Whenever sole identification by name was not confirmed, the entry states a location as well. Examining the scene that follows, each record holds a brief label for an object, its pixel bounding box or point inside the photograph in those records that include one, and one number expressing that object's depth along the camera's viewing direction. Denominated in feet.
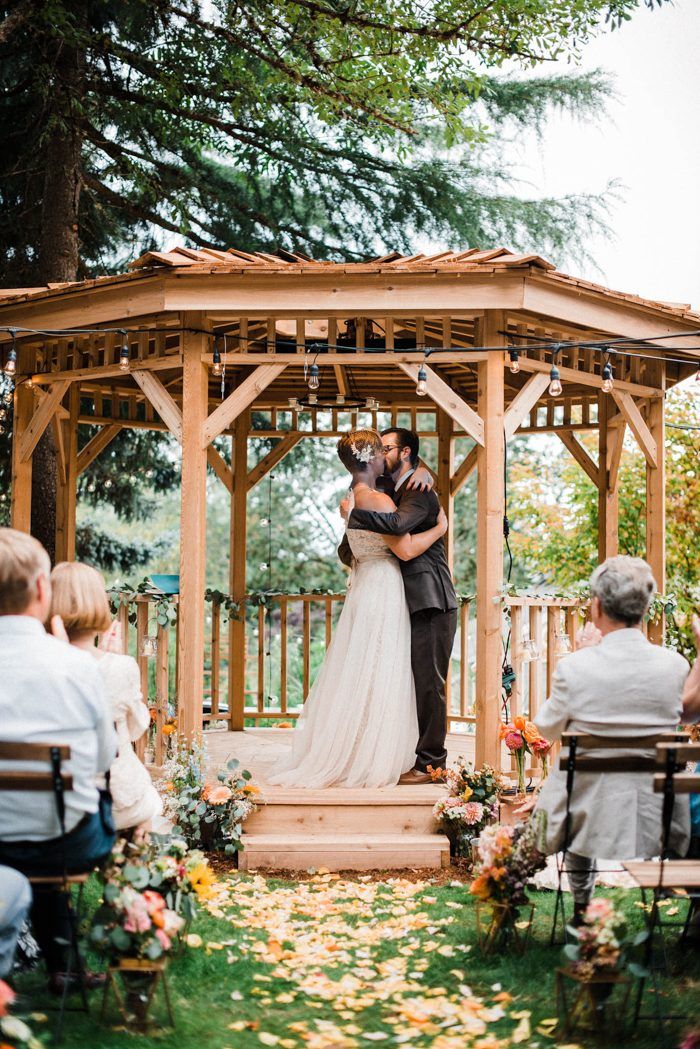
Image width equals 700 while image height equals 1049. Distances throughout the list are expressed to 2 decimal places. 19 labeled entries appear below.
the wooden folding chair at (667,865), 12.91
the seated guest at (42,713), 12.19
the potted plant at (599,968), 12.68
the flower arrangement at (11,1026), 10.07
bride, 23.27
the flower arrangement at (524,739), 21.08
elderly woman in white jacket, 13.94
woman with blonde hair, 13.98
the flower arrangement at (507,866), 15.58
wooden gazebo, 22.63
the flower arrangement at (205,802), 21.97
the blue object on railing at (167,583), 30.66
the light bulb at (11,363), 24.18
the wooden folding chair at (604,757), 13.67
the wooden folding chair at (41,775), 11.86
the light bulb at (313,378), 22.41
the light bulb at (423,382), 22.33
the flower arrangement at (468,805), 21.85
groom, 23.52
